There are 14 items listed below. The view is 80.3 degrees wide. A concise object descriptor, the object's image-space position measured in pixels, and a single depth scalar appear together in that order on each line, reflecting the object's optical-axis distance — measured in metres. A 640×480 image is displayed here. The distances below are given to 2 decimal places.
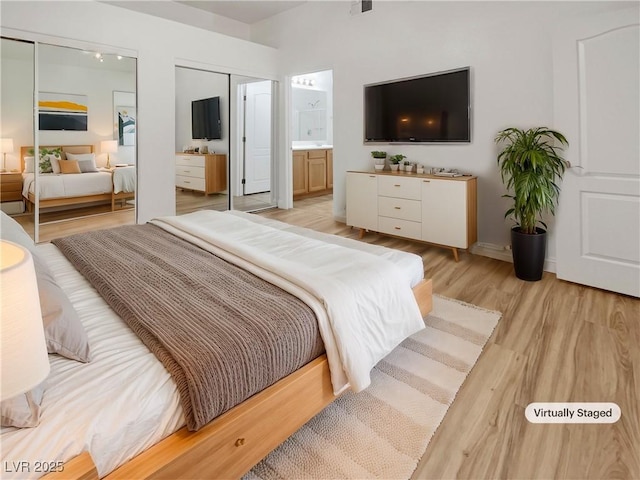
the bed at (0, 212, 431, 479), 0.90
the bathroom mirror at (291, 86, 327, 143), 7.98
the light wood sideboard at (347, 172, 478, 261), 3.58
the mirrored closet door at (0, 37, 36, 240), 3.47
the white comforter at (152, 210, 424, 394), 1.46
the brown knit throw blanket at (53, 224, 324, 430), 1.10
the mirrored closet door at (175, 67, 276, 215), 4.89
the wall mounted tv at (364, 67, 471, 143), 3.77
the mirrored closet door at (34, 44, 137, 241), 3.74
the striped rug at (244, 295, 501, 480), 1.36
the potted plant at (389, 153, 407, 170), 4.30
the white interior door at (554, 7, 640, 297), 2.63
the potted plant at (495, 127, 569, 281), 2.93
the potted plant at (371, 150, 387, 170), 4.43
